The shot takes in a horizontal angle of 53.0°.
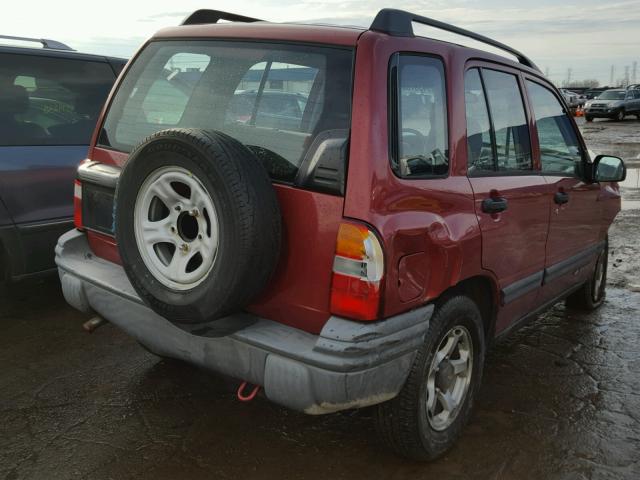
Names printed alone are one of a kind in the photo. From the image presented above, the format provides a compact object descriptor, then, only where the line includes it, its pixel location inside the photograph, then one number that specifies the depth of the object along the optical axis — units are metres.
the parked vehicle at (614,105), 31.12
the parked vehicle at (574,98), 39.60
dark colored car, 3.90
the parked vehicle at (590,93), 47.51
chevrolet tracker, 2.24
